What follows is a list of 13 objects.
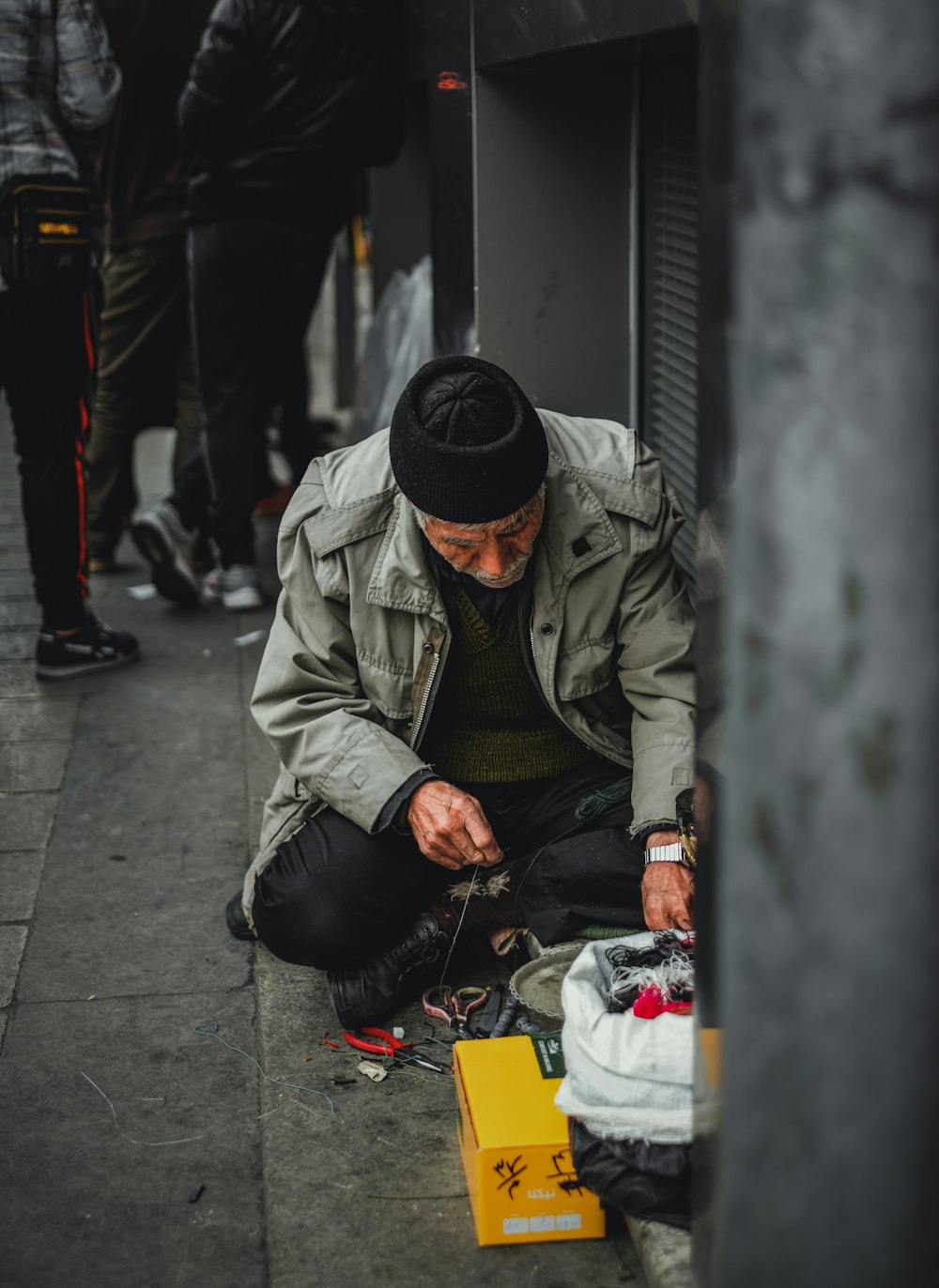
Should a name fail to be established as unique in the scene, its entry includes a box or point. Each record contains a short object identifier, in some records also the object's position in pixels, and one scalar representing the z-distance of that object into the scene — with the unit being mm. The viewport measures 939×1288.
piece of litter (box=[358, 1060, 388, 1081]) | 2709
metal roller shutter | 3822
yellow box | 2242
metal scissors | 2861
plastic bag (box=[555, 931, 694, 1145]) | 2154
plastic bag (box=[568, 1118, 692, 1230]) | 2152
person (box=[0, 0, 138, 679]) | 4043
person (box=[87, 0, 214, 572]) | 5215
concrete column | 1258
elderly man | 2752
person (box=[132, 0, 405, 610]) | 4613
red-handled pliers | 2762
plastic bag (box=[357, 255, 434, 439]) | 5152
